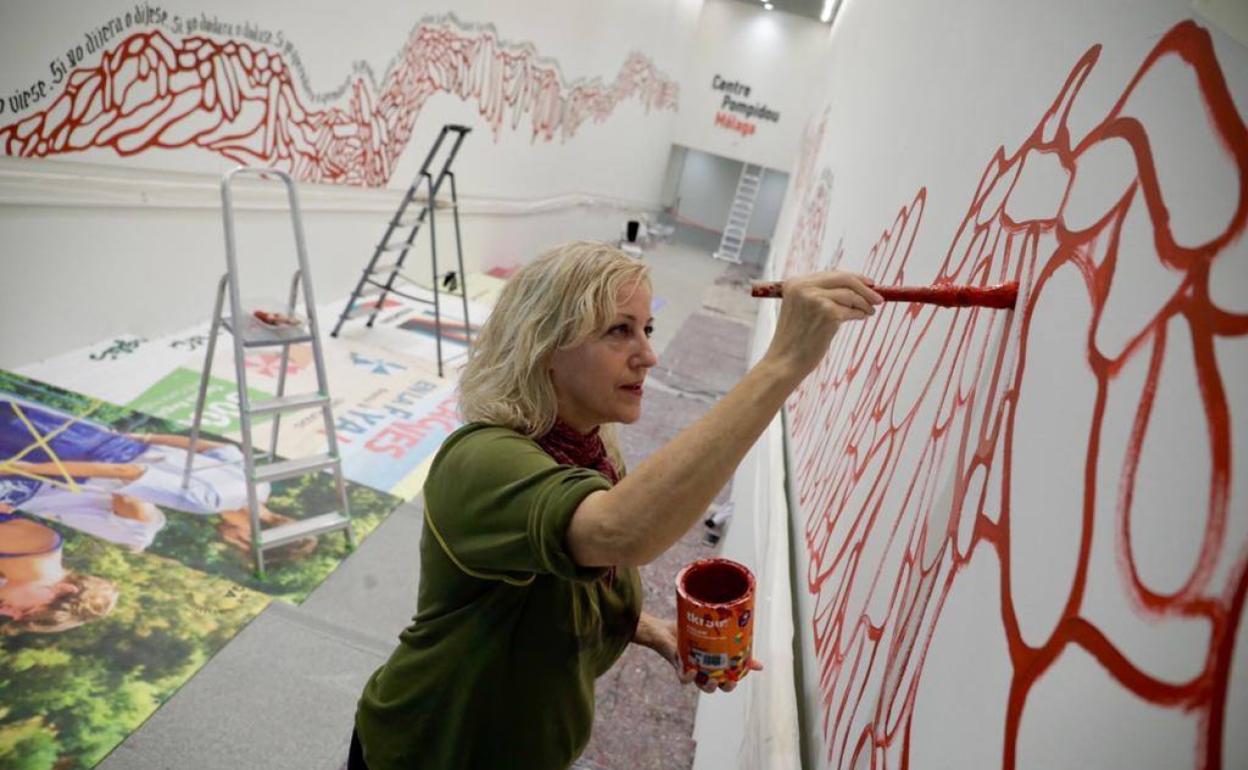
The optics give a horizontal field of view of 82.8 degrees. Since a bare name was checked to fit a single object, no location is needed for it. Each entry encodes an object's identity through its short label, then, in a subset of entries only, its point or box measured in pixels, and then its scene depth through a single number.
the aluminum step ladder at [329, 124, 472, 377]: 4.93
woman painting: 0.91
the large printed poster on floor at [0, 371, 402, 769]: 2.07
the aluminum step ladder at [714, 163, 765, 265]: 14.26
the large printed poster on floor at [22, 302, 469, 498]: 3.60
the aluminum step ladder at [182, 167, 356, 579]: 2.74
